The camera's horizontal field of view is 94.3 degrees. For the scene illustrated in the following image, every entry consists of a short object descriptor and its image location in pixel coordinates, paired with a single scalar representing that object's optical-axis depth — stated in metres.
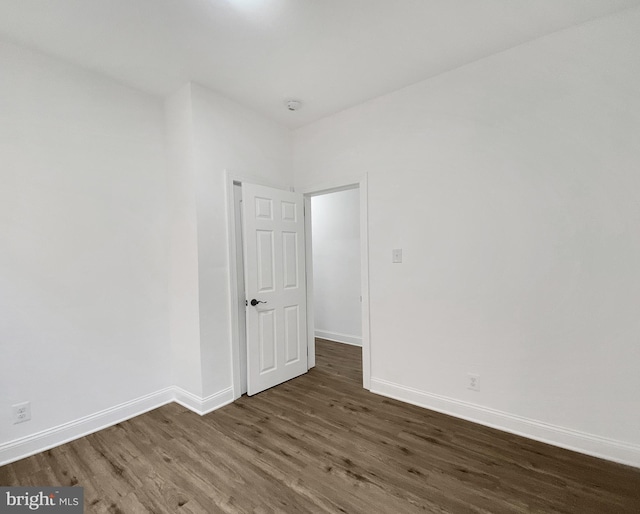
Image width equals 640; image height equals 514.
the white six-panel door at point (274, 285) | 2.89
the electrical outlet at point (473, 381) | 2.37
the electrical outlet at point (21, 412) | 2.02
